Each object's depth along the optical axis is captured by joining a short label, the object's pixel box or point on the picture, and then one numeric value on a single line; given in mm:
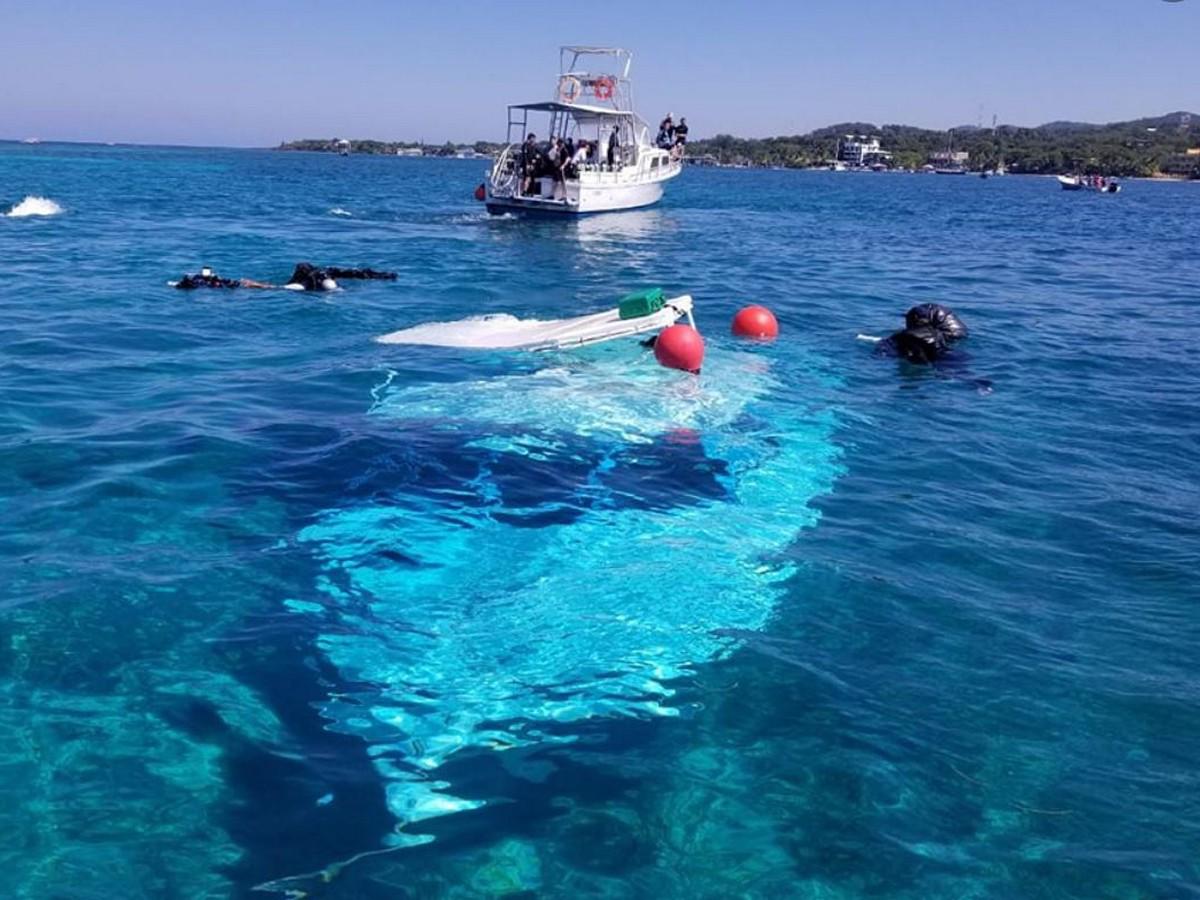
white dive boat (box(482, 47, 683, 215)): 40531
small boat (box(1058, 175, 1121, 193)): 110081
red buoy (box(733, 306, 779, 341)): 19109
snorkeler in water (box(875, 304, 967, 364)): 17250
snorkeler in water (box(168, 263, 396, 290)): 21312
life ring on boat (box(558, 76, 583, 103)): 44625
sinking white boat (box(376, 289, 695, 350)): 16703
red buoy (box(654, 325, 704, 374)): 15094
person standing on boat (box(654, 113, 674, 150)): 52094
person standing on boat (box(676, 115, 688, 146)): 51312
